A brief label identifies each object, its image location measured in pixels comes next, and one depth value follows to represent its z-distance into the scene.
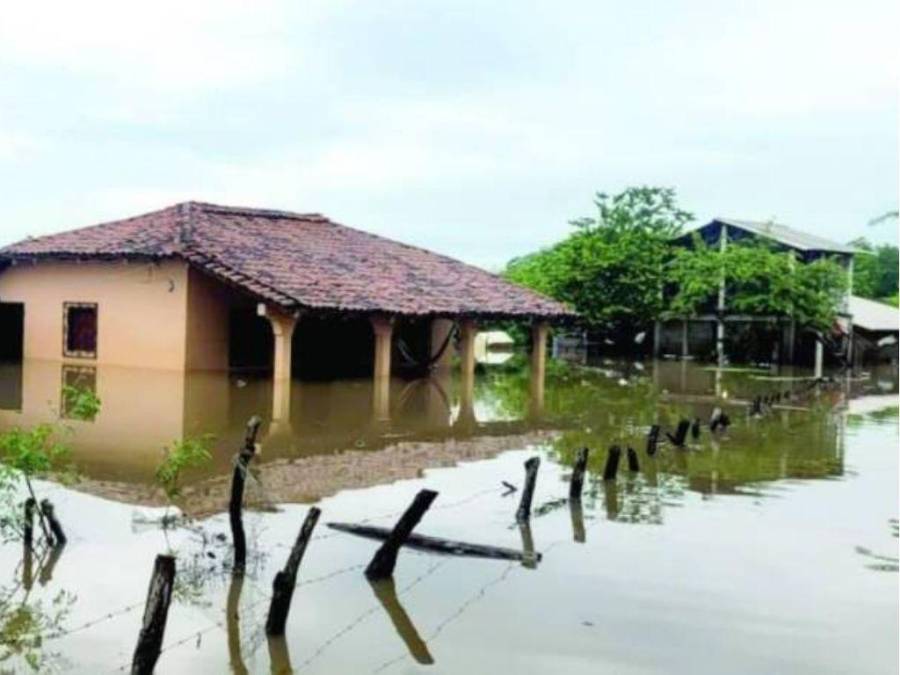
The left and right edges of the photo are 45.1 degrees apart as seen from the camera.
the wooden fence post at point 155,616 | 5.70
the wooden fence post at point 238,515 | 8.20
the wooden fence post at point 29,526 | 8.60
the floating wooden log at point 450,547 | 9.09
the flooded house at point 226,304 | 23.00
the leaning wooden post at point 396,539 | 8.06
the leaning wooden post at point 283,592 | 6.79
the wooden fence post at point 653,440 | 14.92
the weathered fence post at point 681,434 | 15.91
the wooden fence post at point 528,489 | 10.53
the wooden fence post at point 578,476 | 11.40
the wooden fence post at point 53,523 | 8.70
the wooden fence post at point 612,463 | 12.57
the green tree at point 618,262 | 42.16
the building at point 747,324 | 41.81
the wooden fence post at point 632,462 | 13.81
